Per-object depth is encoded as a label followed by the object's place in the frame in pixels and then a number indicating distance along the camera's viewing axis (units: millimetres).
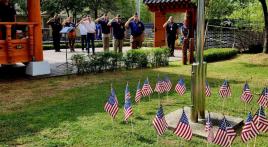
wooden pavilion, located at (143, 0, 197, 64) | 24109
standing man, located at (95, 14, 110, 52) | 19750
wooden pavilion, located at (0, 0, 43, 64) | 13039
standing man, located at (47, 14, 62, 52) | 21419
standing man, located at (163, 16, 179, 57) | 20375
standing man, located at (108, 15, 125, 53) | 19125
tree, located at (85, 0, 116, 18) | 43631
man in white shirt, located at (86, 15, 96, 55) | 19969
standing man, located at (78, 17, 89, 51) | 20044
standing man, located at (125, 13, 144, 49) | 19562
